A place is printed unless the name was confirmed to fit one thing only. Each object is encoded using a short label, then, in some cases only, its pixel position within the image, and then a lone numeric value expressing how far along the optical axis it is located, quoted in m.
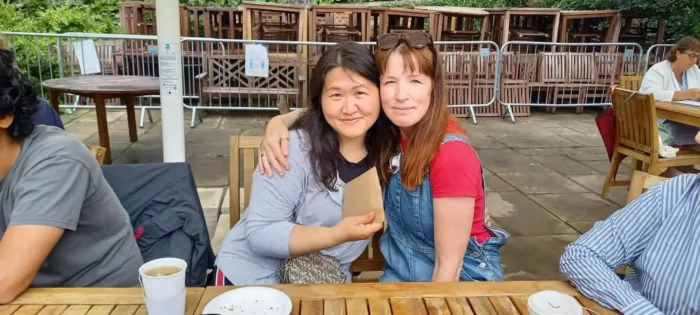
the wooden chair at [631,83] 5.27
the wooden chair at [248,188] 2.11
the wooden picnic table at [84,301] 1.29
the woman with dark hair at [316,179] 1.63
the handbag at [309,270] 1.64
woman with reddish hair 1.61
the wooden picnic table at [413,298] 1.30
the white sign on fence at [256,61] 7.07
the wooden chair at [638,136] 3.97
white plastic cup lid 1.15
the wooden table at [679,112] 4.00
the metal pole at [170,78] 3.40
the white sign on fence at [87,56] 6.73
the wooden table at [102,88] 4.88
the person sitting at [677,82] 4.56
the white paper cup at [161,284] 1.14
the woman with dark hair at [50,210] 1.37
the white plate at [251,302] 1.20
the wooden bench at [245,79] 7.46
